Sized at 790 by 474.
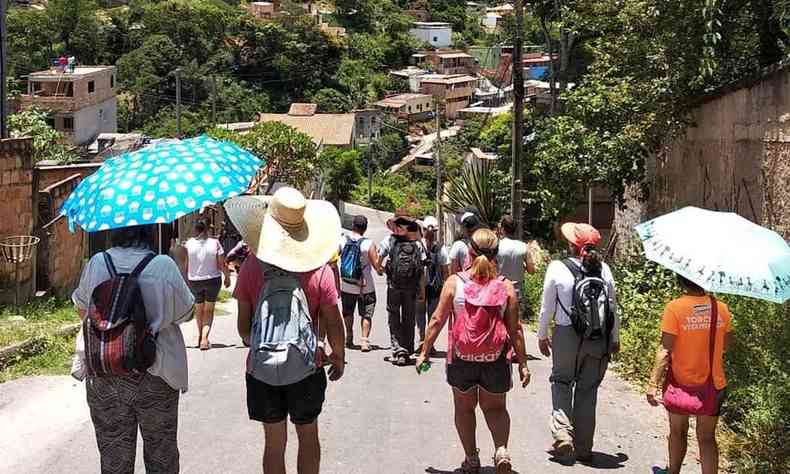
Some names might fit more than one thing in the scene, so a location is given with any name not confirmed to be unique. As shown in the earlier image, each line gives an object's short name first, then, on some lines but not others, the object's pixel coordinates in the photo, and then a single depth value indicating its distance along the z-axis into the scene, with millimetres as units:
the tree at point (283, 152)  38281
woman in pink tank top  5754
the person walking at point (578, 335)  6230
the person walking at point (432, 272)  10305
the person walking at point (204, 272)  10469
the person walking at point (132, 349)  4438
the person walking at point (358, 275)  10516
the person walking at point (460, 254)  9016
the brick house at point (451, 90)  89925
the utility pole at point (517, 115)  15875
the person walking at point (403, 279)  9781
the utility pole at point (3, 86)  13664
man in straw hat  4815
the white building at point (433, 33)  115375
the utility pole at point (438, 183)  33500
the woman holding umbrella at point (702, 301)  5227
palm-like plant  21359
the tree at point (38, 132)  23672
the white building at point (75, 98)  46906
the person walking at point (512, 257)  9461
